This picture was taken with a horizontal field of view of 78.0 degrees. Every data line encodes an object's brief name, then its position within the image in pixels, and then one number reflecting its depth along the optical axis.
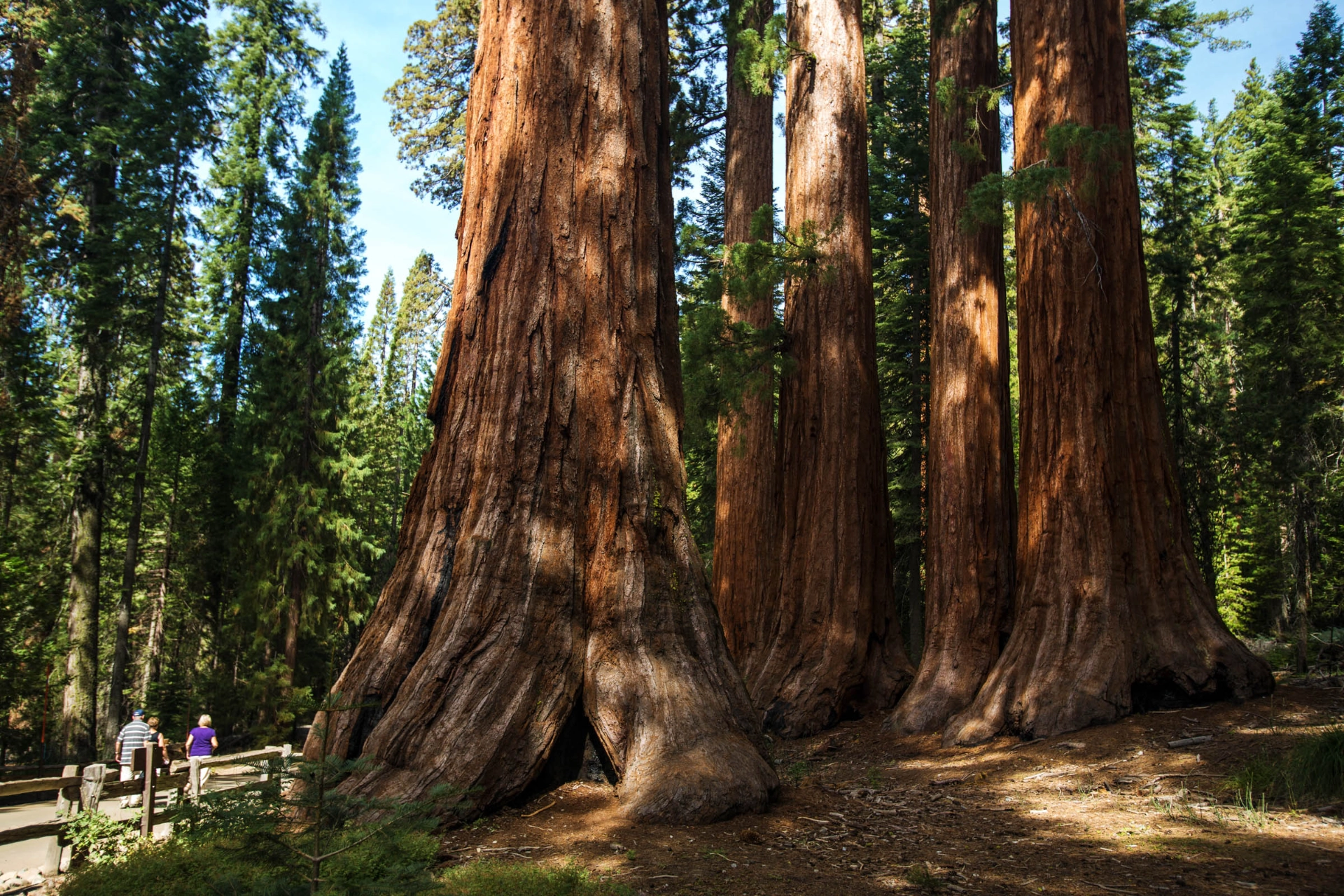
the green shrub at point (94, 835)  5.98
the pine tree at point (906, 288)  19.94
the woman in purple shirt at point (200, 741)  12.08
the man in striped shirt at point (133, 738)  11.61
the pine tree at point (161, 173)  21.56
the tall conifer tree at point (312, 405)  24.09
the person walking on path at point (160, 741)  11.92
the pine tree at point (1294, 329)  18.83
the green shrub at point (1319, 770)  4.52
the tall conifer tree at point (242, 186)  26.23
